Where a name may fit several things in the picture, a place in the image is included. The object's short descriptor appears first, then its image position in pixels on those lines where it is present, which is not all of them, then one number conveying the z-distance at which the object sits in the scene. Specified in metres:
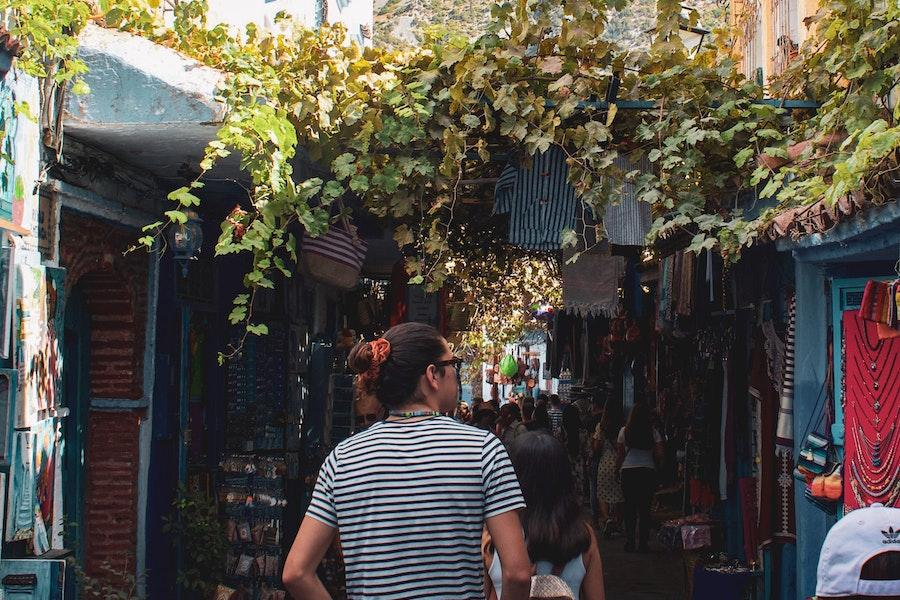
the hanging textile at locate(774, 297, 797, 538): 7.41
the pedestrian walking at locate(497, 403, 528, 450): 16.06
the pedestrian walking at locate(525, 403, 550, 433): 15.18
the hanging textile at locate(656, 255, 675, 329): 10.95
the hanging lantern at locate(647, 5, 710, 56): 7.78
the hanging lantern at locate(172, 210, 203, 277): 7.82
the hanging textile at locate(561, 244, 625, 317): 9.59
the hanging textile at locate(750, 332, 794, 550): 8.38
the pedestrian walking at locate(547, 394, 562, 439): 20.64
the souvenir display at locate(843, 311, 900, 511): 5.85
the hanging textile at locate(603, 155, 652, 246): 8.11
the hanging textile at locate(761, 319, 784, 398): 8.21
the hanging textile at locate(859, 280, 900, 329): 5.11
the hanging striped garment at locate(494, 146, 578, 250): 8.18
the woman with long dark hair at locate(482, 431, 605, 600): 4.10
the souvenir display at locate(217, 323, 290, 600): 8.93
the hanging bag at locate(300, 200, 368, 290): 8.70
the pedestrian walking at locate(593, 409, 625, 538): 14.30
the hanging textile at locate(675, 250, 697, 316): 10.11
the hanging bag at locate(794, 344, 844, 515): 6.54
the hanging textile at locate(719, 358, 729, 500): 9.85
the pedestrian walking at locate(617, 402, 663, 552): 13.02
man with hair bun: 3.25
